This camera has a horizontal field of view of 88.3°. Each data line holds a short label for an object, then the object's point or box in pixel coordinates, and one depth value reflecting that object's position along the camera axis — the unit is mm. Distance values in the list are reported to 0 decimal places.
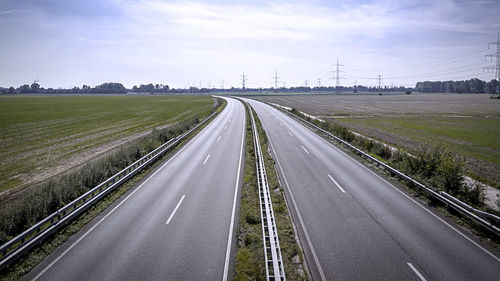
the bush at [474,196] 12384
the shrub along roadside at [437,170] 12801
